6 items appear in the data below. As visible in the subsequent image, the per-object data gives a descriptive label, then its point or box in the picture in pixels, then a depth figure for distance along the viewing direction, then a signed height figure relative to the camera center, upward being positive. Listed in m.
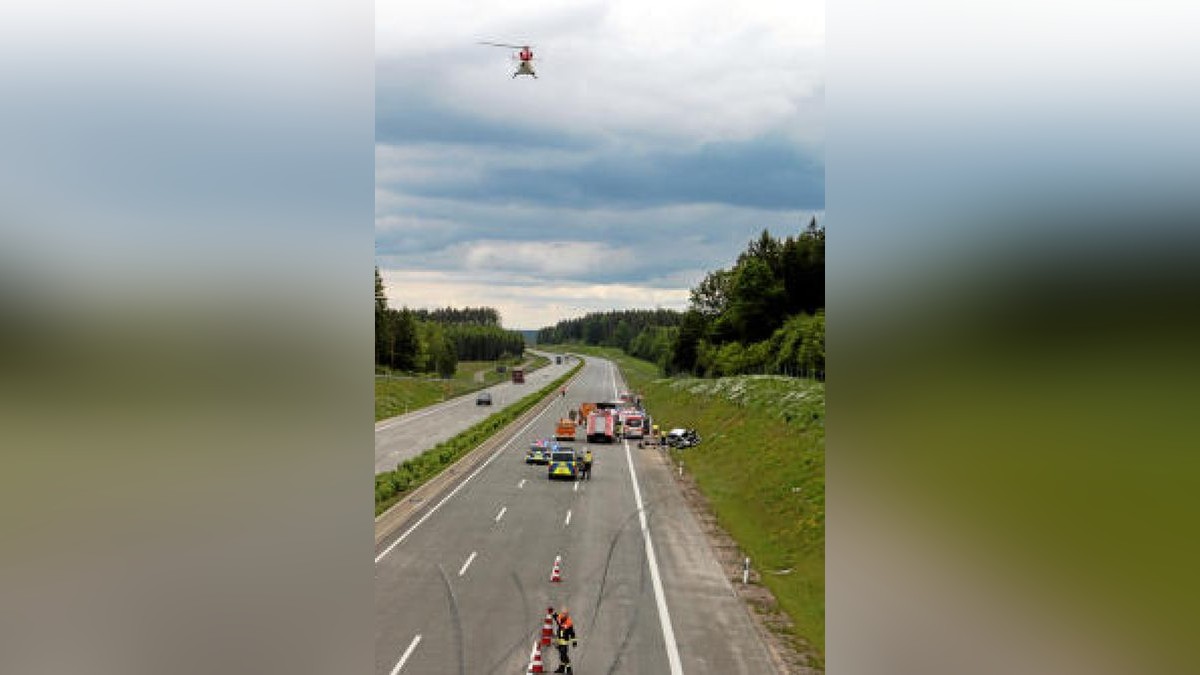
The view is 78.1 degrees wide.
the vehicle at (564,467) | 45.38 -7.65
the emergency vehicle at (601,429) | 65.31 -7.54
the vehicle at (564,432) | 65.69 -7.87
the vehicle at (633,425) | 68.75 -7.64
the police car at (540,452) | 51.19 -7.65
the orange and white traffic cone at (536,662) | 17.31 -7.55
